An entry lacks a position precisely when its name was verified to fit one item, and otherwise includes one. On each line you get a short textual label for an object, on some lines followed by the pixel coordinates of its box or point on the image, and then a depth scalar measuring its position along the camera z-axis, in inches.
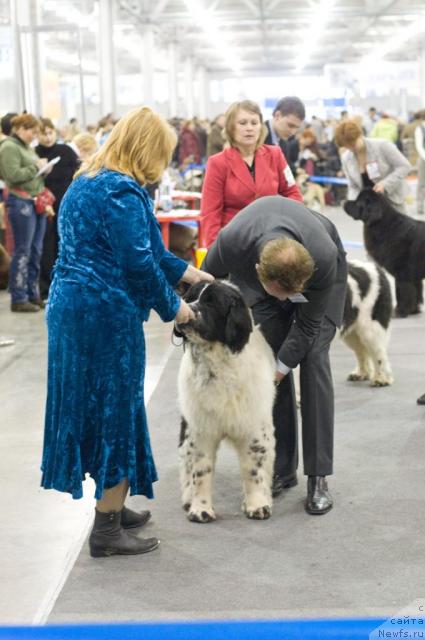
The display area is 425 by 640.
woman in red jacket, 169.3
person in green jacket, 303.3
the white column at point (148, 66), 1003.9
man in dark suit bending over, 116.3
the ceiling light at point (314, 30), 1083.3
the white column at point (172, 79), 1262.3
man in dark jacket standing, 194.2
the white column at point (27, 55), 470.9
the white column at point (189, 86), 1499.8
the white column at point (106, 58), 812.6
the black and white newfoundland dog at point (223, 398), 121.3
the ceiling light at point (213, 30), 1053.2
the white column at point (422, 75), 1429.6
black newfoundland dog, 286.8
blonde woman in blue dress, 108.5
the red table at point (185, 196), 403.2
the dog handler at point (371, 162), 261.7
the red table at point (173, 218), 343.9
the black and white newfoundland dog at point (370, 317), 209.8
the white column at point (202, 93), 1847.9
